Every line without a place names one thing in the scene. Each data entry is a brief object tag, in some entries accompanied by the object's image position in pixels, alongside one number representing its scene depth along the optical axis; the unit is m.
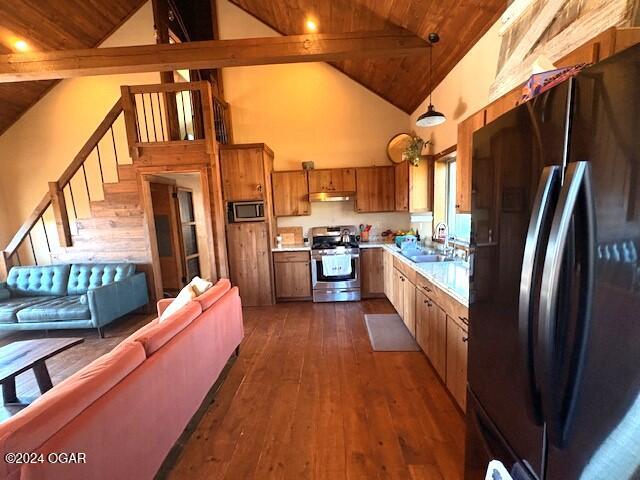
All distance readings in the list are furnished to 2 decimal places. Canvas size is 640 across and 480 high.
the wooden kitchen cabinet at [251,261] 4.32
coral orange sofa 0.93
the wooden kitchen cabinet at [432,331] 2.12
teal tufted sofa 3.38
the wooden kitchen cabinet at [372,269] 4.36
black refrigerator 0.57
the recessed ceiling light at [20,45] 4.08
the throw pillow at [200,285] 2.57
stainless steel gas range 4.28
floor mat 2.91
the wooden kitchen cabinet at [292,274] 4.41
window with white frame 3.08
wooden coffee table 1.95
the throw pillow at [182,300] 2.32
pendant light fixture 2.61
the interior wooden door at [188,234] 5.40
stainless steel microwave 4.28
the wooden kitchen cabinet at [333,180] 4.53
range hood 4.51
